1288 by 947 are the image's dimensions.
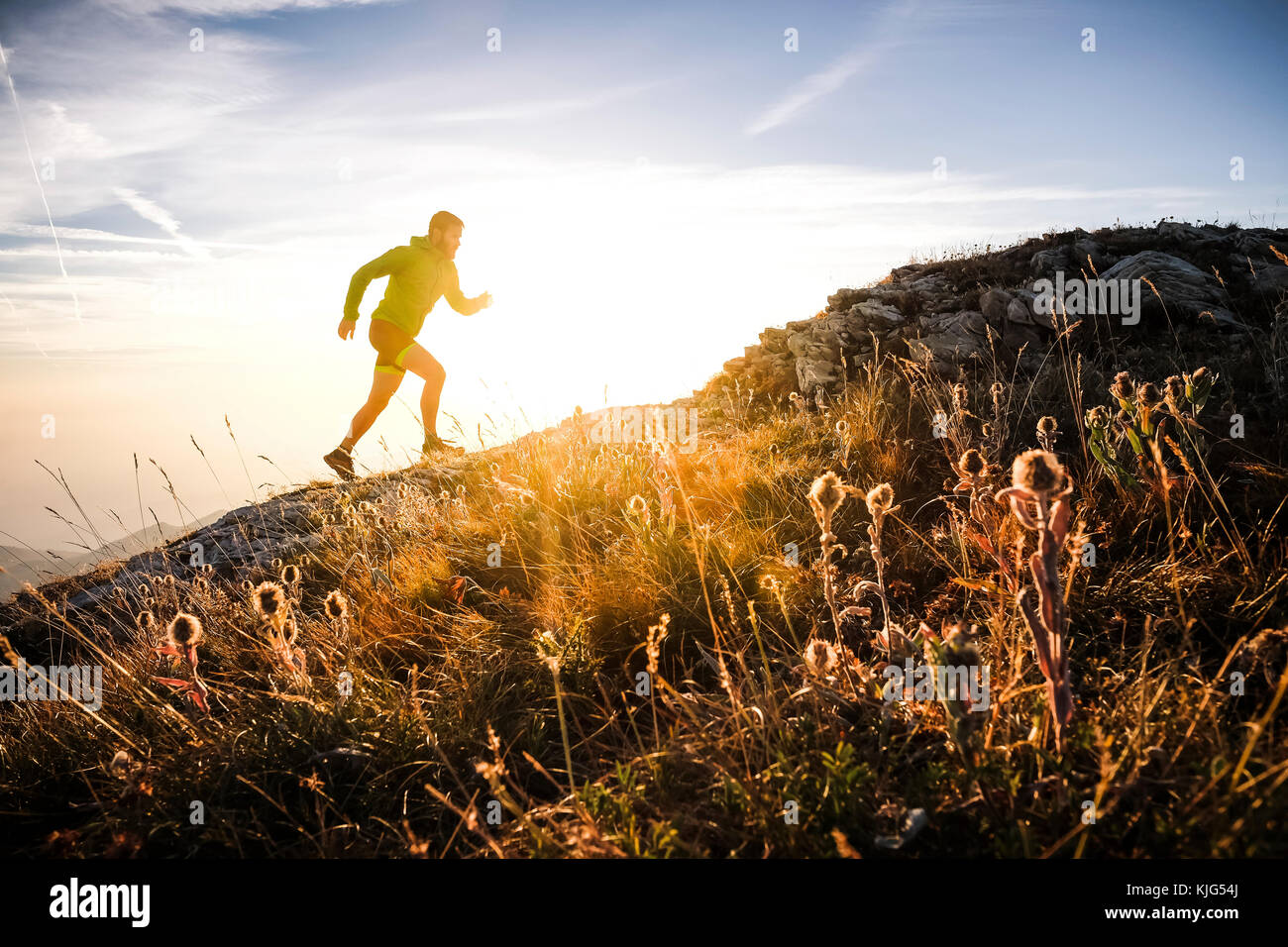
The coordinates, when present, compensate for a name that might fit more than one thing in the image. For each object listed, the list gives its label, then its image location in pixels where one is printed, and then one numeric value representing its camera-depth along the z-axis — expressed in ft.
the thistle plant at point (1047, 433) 8.13
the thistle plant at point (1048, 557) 4.15
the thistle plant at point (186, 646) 6.72
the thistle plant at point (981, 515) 6.13
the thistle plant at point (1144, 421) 7.59
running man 22.91
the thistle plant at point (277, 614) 7.12
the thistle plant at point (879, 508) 6.12
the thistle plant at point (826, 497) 6.02
